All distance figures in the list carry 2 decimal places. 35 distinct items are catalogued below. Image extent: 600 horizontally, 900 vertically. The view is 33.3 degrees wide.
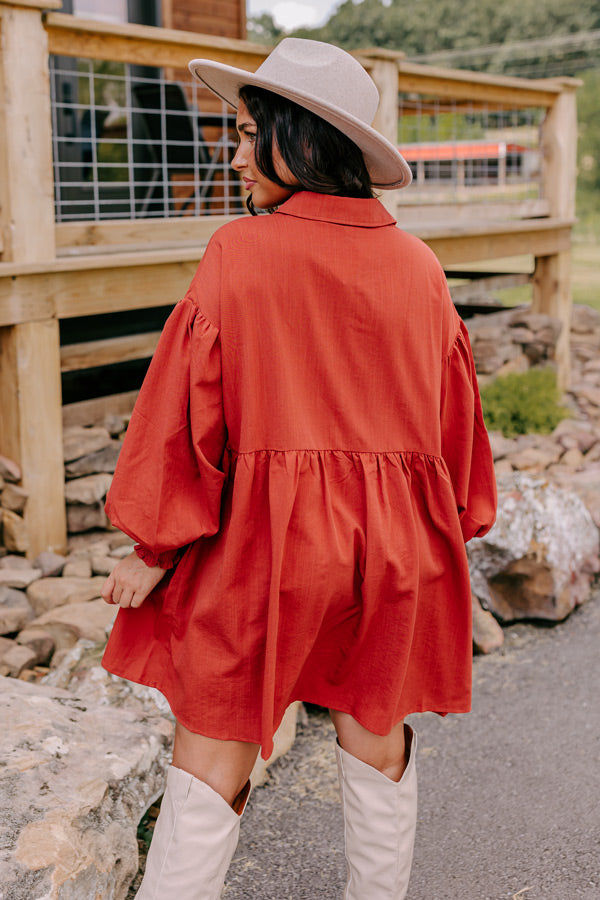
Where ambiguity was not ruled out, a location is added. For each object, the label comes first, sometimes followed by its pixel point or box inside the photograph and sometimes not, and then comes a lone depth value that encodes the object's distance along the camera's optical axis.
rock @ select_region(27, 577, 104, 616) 3.63
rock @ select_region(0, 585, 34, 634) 3.38
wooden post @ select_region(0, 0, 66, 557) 3.74
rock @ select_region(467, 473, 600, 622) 3.73
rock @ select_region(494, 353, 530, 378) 7.24
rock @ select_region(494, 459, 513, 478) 5.57
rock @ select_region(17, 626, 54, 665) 3.28
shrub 6.55
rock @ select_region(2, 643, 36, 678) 3.12
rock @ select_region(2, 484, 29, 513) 3.95
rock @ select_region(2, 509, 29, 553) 3.98
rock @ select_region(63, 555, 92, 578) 3.92
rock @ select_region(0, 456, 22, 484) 3.98
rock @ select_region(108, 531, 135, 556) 4.28
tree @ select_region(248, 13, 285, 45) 54.32
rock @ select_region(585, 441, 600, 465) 6.25
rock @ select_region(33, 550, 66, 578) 3.95
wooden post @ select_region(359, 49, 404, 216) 5.39
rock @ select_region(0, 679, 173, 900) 1.82
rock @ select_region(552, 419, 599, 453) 6.36
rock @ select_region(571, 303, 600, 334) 9.86
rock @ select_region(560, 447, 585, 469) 6.09
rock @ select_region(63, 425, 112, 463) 4.37
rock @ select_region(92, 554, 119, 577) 3.96
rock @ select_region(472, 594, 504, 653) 3.52
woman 1.58
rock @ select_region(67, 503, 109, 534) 4.27
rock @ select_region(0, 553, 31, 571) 3.94
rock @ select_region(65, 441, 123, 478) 4.35
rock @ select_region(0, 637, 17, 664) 3.22
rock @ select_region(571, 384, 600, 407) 7.51
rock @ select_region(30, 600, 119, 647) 3.32
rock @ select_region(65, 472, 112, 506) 4.23
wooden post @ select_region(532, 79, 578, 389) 7.46
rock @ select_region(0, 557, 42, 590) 3.73
